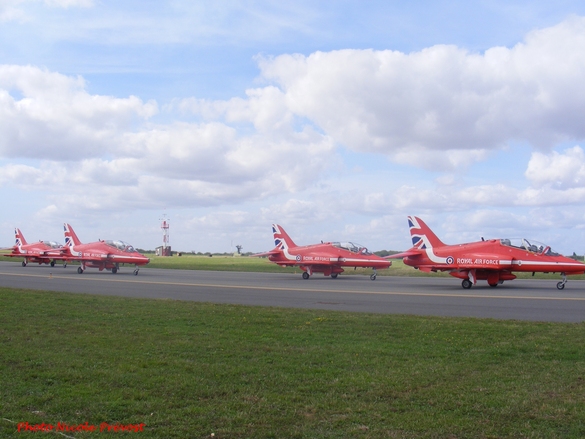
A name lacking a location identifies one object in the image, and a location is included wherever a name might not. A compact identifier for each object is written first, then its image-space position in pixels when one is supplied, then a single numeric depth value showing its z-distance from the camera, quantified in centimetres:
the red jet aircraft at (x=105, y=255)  4088
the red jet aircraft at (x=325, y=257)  3606
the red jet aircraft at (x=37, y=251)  4766
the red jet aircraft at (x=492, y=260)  2600
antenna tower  11052
